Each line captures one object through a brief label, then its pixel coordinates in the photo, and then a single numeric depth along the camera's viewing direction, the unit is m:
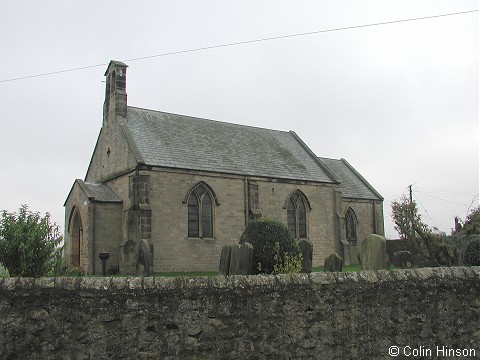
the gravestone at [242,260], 10.26
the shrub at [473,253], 17.34
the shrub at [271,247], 14.22
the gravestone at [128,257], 21.48
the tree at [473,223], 30.95
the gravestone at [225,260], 11.05
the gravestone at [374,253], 9.59
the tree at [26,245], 11.85
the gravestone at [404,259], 17.48
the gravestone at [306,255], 14.04
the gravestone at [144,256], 13.41
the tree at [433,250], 16.73
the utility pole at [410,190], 49.52
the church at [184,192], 22.58
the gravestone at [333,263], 12.19
